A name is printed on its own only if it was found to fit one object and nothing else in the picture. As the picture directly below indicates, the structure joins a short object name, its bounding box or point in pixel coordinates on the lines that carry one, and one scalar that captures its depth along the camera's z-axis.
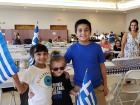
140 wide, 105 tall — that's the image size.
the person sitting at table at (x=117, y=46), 4.20
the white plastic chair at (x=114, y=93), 1.66
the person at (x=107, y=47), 2.94
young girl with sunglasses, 1.11
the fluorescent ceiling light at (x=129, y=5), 6.35
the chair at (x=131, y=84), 1.68
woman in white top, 2.34
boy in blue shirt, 1.17
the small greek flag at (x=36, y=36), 1.61
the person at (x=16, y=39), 5.76
